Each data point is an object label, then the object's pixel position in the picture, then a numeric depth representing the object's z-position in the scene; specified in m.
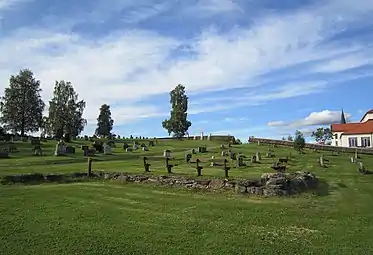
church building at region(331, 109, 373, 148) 81.31
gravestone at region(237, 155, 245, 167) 33.07
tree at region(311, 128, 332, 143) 94.31
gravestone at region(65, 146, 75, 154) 41.99
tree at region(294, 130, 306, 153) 54.22
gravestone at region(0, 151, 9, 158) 37.40
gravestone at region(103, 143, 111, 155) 43.54
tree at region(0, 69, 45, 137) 74.06
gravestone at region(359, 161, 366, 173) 32.94
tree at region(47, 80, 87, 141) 78.06
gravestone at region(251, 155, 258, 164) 36.75
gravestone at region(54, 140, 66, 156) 39.96
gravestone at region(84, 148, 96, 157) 39.75
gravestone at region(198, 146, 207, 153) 48.66
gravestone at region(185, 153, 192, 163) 35.24
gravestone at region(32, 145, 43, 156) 40.22
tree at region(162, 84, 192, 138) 89.75
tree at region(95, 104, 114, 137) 93.75
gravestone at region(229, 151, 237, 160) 38.92
